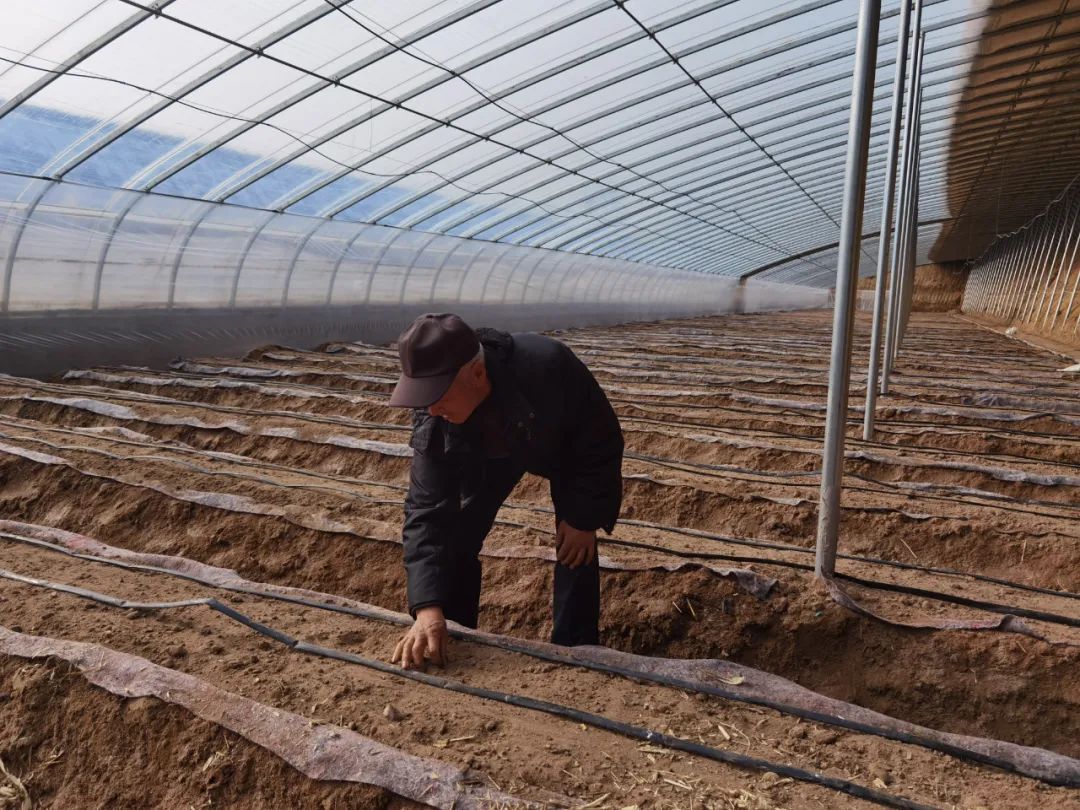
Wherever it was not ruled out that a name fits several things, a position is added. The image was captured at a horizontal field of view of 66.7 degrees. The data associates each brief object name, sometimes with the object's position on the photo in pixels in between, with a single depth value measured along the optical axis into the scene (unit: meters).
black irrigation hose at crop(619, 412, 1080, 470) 6.80
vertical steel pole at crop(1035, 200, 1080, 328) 20.32
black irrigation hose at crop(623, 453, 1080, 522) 5.37
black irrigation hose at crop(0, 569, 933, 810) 2.34
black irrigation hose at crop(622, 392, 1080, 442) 7.28
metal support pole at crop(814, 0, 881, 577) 3.54
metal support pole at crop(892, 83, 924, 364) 9.84
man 2.56
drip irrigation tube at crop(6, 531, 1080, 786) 2.55
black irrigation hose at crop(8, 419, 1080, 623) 4.10
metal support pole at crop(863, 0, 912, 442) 6.29
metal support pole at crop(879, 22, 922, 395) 8.66
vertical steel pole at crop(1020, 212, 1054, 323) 23.73
